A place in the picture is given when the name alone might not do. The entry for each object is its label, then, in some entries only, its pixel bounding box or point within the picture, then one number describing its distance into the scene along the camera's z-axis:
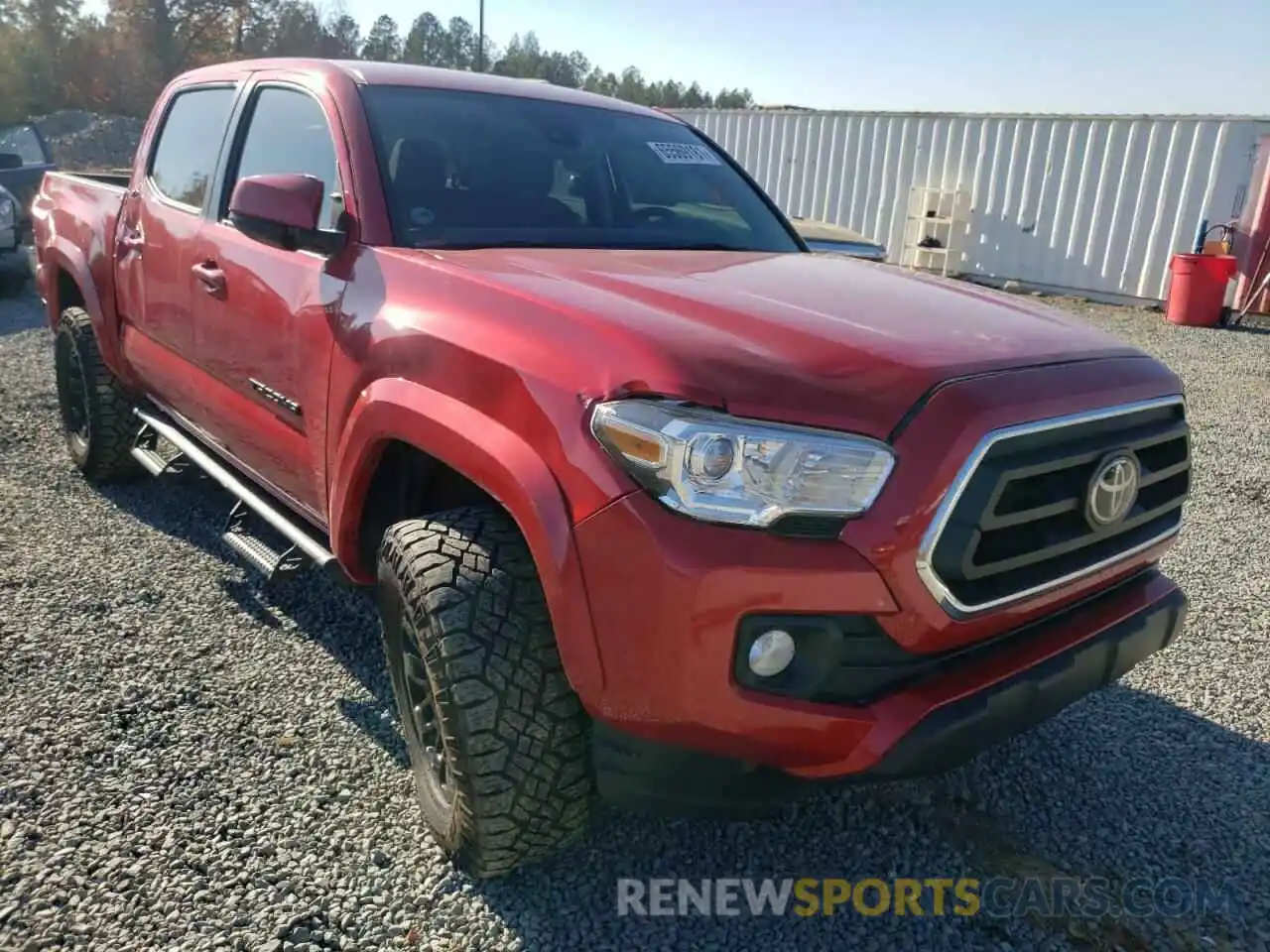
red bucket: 12.21
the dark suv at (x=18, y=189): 10.15
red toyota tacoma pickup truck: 1.78
